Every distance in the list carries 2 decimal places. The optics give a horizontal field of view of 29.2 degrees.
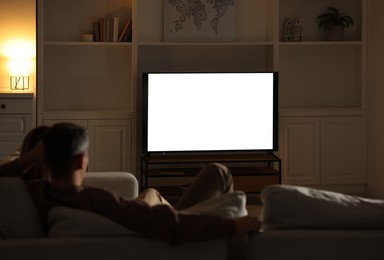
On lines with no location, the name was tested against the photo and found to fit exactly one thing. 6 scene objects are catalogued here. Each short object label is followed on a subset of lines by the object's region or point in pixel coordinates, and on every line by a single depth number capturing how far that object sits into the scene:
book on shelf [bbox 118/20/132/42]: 6.81
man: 2.25
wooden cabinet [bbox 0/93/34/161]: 6.33
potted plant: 7.02
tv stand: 6.50
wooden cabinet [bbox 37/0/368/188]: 6.91
